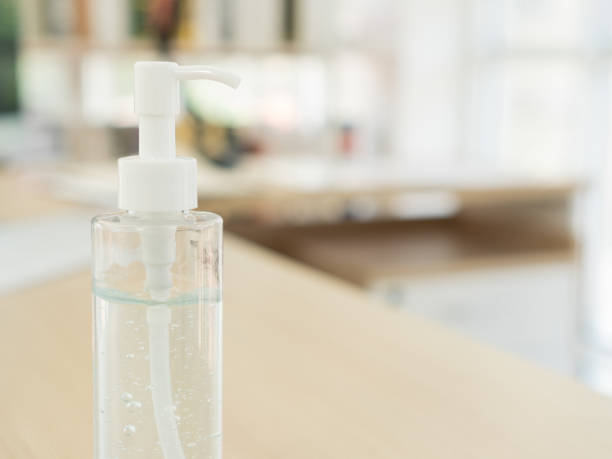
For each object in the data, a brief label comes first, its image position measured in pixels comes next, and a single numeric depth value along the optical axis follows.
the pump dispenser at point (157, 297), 0.31
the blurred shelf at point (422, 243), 1.67
